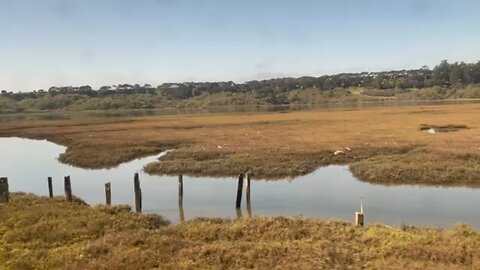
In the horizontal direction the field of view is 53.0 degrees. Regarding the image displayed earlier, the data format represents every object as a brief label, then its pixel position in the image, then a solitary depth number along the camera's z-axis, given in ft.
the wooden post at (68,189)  93.77
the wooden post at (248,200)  95.50
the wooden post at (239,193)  95.35
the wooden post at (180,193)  99.74
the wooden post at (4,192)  90.94
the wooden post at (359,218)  69.26
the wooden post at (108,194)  93.79
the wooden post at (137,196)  92.63
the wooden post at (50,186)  101.94
